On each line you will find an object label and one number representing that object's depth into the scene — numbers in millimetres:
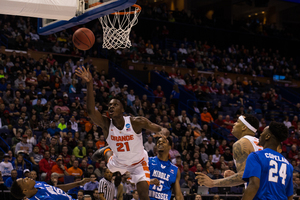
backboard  7475
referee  8812
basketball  8612
